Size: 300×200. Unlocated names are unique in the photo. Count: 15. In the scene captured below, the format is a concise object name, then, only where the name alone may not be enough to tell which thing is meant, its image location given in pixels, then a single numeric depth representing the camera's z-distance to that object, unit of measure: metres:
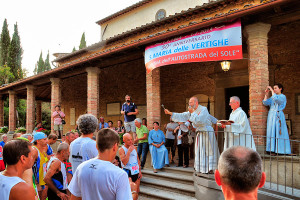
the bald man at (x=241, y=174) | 1.39
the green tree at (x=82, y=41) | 42.19
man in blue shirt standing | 9.55
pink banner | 6.61
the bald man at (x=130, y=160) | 5.18
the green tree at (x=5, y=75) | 32.81
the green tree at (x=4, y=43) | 38.19
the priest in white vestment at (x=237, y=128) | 5.68
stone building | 6.64
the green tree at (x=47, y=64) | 53.67
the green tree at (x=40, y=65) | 51.09
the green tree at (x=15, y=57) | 37.28
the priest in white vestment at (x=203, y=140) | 5.96
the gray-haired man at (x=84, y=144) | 3.39
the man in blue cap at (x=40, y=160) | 4.18
